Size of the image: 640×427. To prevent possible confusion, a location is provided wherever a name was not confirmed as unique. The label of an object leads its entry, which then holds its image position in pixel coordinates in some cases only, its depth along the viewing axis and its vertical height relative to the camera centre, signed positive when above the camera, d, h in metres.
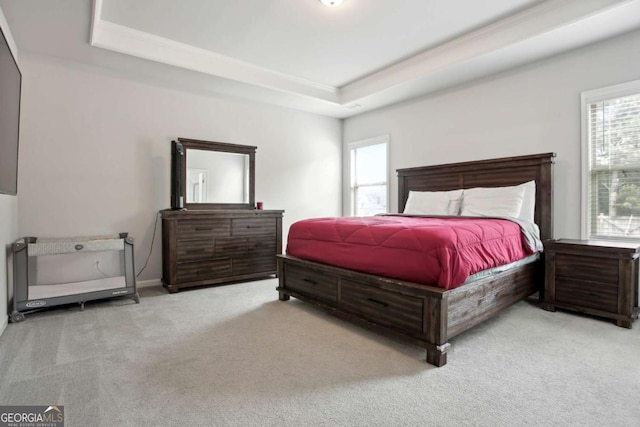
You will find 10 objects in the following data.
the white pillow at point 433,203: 4.00 +0.11
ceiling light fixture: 2.88 +1.84
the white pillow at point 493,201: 3.47 +0.12
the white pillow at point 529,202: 3.46 +0.11
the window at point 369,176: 5.43 +0.62
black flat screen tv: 1.97 +0.62
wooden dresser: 3.78 -0.42
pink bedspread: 2.12 -0.26
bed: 2.08 -0.61
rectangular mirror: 4.25 +0.50
